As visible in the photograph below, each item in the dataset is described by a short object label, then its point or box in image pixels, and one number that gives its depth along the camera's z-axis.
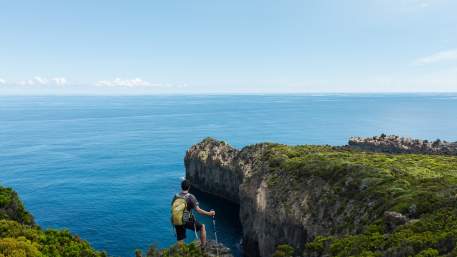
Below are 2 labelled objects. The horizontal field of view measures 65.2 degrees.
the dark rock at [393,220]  30.82
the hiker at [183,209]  16.67
